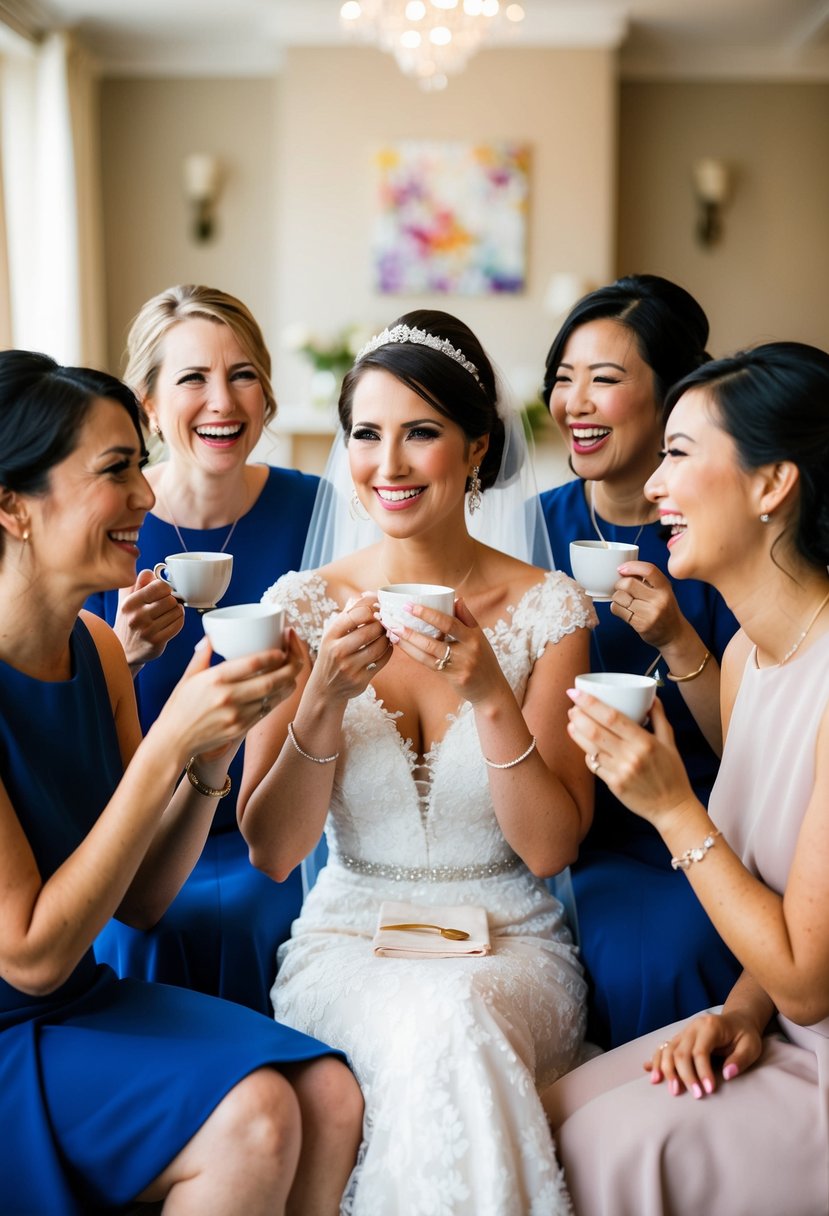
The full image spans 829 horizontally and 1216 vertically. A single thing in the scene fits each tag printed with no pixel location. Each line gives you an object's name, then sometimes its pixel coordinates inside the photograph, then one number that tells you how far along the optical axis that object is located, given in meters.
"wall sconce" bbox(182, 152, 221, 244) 8.40
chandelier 5.91
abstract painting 7.96
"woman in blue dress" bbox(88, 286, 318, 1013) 2.99
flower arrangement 7.77
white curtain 7.37
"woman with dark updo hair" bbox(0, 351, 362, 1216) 1.66
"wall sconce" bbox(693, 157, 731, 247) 8.47
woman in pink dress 1.74
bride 1.84
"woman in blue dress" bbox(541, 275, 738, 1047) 2.53
